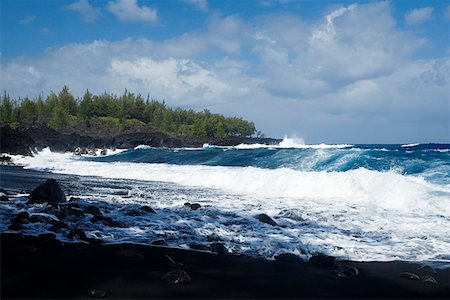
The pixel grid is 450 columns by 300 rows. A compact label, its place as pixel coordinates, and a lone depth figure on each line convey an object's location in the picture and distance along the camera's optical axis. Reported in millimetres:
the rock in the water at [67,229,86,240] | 6207
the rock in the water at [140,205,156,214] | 8976
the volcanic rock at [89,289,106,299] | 3765
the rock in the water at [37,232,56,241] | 5725
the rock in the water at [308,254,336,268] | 5365
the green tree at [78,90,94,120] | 98750
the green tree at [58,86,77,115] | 101688
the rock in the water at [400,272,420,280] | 4953
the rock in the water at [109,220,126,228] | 7367
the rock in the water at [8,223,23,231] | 6488
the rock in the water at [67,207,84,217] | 7918
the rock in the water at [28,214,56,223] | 7152
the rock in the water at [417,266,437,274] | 5238
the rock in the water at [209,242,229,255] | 5871
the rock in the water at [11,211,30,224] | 6954
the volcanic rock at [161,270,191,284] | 4305
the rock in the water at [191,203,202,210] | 9557
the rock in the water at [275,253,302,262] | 5613
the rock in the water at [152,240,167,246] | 6154
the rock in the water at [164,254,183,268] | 4957
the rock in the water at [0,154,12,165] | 29512
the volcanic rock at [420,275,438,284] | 4844
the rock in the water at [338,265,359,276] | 5051
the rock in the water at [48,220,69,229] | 6852
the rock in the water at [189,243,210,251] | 6023
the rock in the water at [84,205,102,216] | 8203
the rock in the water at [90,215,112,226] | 7499
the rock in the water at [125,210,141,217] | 8539
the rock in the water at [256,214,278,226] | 8109
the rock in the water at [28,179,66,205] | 9227
